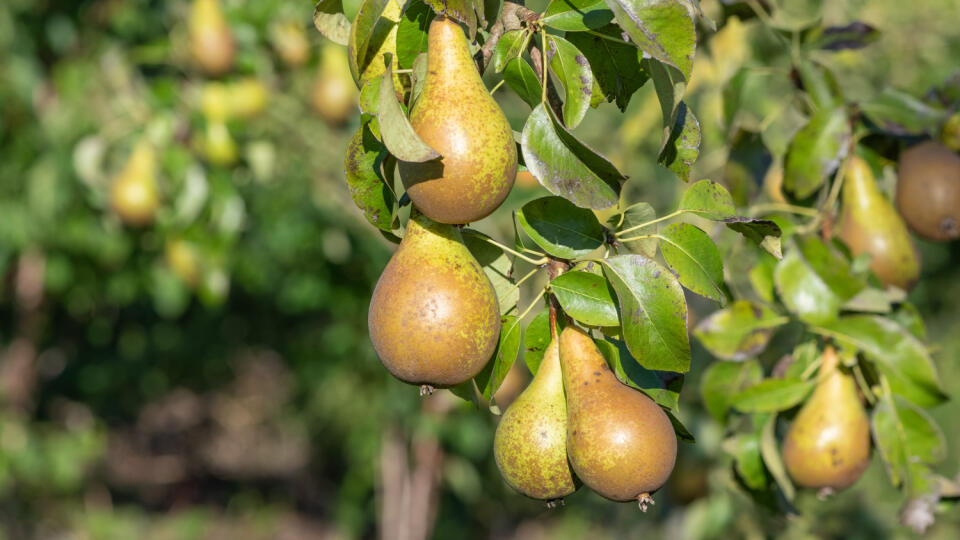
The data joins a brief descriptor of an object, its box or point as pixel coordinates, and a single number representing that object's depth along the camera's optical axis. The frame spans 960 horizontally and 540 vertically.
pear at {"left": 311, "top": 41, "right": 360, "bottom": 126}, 2.57
